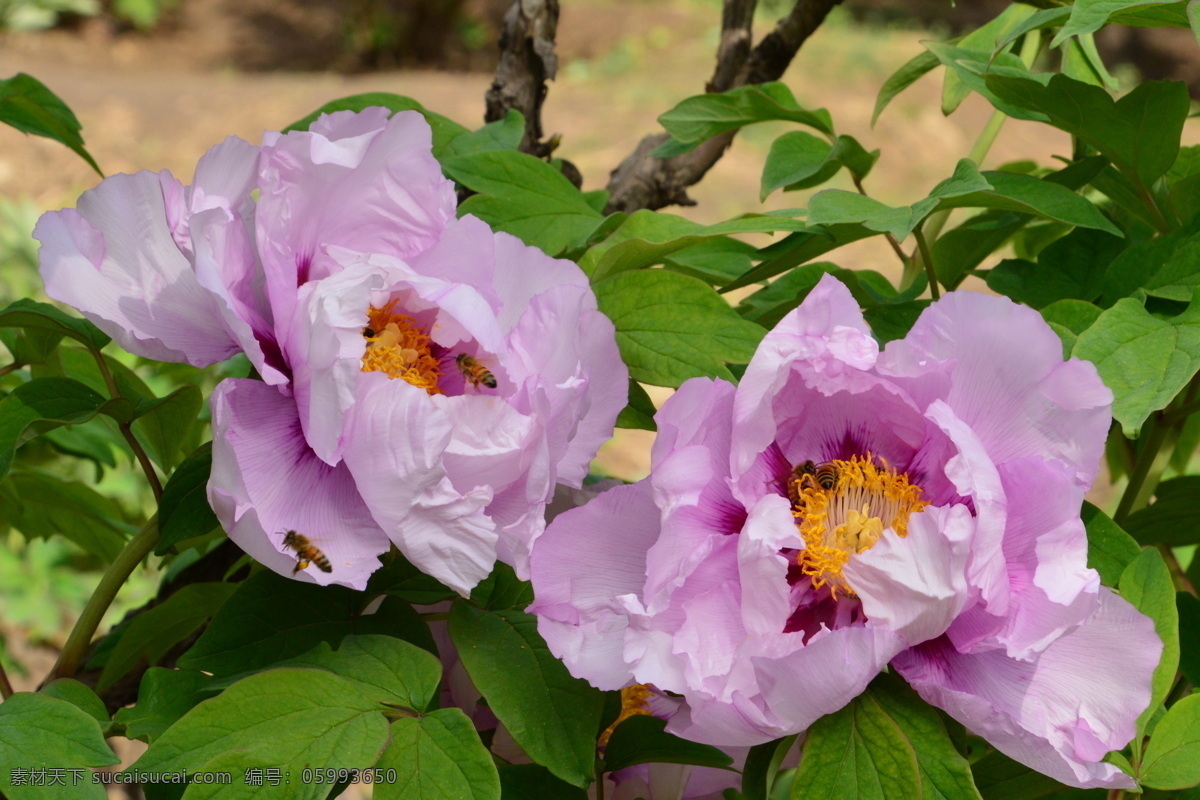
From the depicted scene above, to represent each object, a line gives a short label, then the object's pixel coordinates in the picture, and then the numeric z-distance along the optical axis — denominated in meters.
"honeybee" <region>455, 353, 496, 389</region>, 1.15
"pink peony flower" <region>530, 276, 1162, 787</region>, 1.09
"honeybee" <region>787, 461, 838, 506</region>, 1.16
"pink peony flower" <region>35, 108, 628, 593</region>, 1.11
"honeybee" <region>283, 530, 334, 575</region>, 1.11
